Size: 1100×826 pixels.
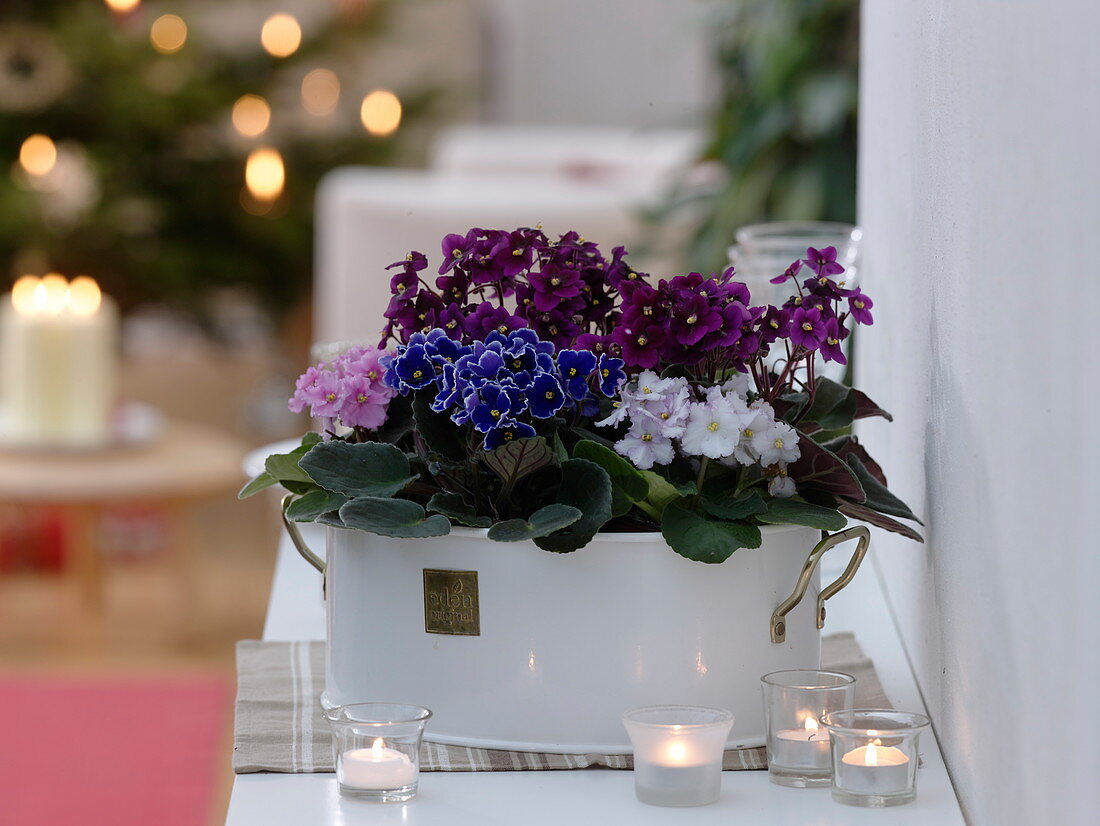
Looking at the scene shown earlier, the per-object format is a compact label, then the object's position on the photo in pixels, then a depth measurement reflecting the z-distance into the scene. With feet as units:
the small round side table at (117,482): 16.87
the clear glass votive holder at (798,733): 5.71
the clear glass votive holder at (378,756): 5.58
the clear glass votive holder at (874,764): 5.56
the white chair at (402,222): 16.97
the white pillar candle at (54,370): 17.88
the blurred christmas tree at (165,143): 26.07
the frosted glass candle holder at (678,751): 5.53
